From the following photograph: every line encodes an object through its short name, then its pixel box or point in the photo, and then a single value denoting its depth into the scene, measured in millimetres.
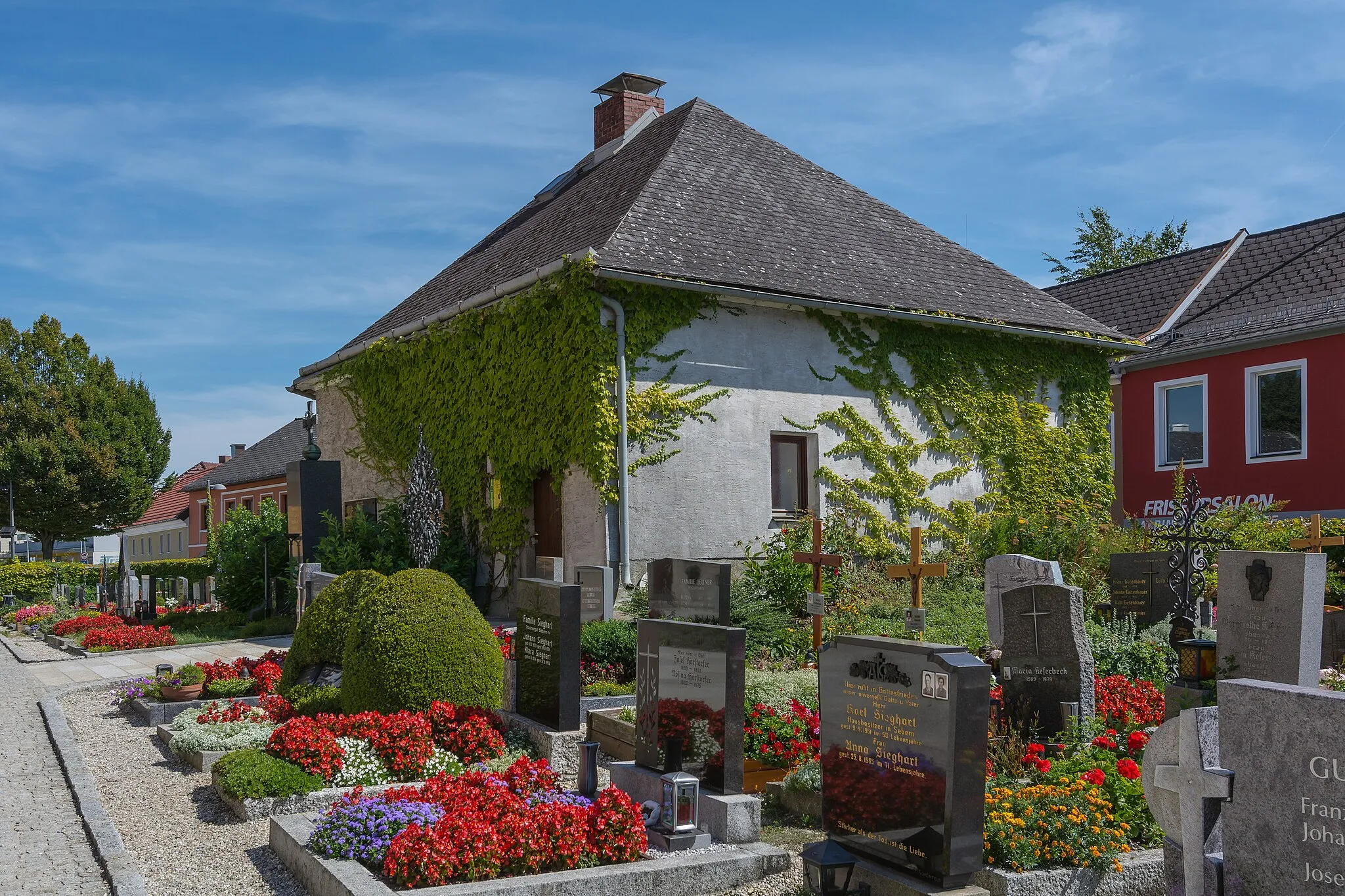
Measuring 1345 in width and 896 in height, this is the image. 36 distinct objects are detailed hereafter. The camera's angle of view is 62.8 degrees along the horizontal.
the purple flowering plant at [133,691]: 10961
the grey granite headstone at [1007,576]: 9789
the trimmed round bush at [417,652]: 8203
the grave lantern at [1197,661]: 7871
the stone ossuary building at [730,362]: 15000
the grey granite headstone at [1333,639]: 11773
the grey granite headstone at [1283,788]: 3811
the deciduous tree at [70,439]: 41375
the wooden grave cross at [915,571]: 10094
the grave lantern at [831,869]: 4941
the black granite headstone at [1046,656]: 7902
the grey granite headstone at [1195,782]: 4172
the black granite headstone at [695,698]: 6387
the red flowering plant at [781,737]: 7297
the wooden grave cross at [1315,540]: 12867
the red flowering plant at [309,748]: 7156
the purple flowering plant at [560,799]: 6035
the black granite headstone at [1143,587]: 12492
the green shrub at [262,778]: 6793
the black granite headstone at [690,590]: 10625
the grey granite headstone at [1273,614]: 7852
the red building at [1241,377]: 18906
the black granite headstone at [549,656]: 8031
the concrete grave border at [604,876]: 5039
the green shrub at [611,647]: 10477
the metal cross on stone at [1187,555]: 11219
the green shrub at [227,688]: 10555
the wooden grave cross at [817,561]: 10953
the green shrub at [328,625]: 9656
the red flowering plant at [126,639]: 16344
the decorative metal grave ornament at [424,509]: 17500
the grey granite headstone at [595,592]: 12859
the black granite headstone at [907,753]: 4883
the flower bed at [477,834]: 5250
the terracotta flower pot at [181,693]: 10484
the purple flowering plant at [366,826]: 5492
